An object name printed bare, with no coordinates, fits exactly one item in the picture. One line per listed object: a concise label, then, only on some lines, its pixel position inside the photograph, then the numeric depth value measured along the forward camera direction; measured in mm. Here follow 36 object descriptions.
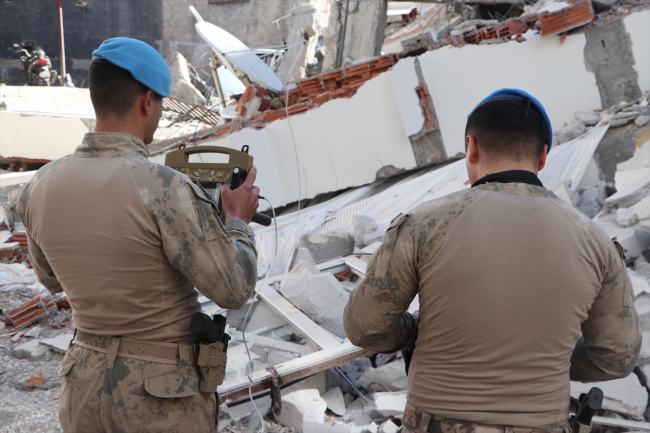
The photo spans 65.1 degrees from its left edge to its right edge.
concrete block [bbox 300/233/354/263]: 4254
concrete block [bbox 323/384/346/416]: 2629
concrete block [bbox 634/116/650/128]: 5000
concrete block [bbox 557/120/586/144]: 5500
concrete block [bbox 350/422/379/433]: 2368
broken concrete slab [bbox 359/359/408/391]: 2662
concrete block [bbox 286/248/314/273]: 3715
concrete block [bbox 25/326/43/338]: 3400
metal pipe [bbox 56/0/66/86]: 12308
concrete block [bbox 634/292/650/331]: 2576
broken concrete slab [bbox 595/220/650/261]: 3420
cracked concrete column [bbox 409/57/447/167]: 6609
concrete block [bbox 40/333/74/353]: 3075
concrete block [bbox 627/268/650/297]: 2748
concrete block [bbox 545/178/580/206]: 4078
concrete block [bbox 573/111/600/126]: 5652
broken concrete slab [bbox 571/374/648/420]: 2316
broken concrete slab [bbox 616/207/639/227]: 3590
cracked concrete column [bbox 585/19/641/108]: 5973
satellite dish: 6906
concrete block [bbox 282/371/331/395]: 2617
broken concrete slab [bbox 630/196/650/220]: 3559
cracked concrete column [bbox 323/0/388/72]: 8250
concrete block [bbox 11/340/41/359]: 3074
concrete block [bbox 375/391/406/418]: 2422
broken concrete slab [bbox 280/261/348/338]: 2982
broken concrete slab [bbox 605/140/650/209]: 3855
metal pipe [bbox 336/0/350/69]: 8414
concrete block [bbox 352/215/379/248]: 4228
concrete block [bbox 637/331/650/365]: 2451
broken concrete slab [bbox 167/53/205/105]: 14258
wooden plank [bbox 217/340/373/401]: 2365
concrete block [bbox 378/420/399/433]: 2299
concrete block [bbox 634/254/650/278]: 3270
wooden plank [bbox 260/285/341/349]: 2717
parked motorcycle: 12336
